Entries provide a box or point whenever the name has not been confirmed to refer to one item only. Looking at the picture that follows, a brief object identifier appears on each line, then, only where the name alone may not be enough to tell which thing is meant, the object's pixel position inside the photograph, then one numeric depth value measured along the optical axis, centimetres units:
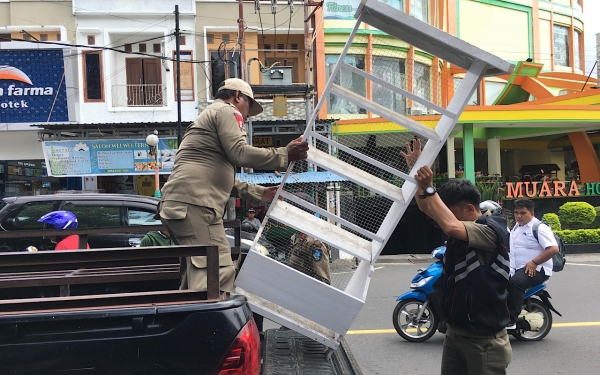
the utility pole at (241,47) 1441
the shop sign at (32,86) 1552
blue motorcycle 608
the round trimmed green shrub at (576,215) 1549
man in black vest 295
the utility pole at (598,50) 2183
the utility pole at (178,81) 1442
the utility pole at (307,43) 1445
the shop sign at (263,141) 1609
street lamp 1397
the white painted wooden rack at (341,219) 326
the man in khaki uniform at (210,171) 320
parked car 668
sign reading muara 1747
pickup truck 189
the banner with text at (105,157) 1502
